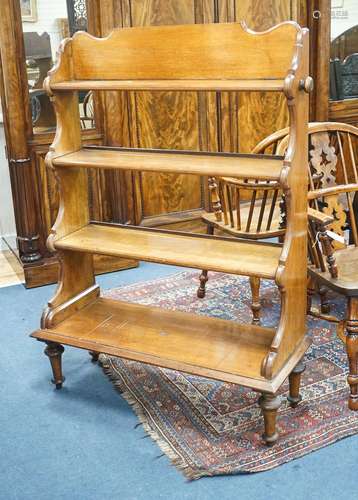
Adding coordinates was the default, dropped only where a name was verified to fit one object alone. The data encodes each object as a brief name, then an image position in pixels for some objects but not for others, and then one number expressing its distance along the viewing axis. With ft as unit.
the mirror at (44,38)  12.34
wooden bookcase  7.57
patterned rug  7.68
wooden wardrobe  12.49
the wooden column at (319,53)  14.87
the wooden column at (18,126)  12.02
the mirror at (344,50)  15.33
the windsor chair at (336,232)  8.34
